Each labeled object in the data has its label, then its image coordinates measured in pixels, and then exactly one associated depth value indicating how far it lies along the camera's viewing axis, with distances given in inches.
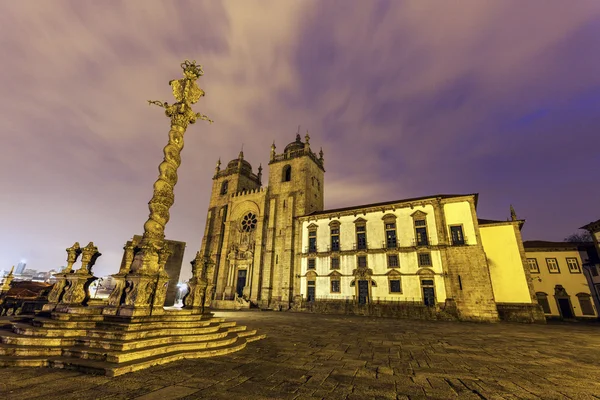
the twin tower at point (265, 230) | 1166.3
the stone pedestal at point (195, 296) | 380.0
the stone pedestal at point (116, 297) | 279.3
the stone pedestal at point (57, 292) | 302.2
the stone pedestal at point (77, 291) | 290.4
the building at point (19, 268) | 5776.1
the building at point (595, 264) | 919.7
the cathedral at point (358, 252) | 814.5
